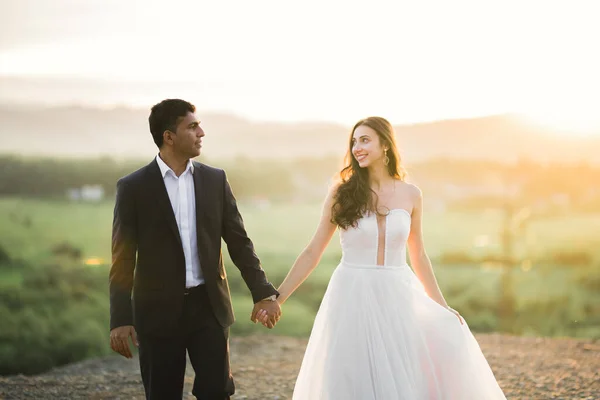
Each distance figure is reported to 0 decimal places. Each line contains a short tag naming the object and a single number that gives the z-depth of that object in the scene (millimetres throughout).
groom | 3920
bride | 4477
